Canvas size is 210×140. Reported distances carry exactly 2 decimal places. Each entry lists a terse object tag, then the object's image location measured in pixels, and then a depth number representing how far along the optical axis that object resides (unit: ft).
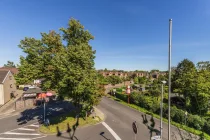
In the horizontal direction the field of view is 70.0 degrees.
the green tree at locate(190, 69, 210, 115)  79.05
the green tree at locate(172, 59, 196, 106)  84.23
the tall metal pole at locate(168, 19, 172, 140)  28.94
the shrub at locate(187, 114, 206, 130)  60.99
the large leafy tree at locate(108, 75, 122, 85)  218.18
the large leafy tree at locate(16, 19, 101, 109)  50.37
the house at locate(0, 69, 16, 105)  97.50
